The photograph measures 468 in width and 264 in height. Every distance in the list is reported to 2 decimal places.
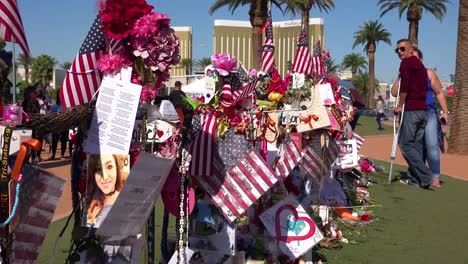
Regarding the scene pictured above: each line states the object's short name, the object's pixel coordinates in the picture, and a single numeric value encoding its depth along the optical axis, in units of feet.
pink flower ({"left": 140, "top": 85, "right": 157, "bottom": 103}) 10.14
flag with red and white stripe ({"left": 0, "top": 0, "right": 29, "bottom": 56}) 8.86
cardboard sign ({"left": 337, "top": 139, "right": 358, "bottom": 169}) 21.47
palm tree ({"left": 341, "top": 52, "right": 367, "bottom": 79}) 278.26
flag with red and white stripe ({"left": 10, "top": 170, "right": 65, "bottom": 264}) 8.43
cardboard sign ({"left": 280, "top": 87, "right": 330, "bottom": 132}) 15.76
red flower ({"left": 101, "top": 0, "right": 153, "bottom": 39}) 9.64
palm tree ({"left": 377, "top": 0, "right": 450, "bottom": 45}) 134.31
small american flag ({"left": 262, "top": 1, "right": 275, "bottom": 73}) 18.26
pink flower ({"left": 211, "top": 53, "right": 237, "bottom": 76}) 12.41
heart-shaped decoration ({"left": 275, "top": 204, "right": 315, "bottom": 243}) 14.49
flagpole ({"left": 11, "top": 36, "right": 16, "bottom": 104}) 9.17
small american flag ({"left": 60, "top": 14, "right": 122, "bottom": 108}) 9.73
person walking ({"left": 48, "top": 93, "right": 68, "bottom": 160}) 39.38
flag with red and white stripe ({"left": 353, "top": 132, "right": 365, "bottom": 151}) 24.54
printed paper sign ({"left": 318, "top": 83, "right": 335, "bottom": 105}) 16.55
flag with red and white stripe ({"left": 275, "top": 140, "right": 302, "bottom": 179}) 15.33
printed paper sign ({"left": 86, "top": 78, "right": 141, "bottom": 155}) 9.59
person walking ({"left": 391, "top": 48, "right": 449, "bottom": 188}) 29.37
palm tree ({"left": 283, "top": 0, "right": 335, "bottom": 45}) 113.70
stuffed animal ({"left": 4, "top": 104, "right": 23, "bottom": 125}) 8.25
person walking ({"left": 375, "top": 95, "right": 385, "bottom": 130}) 98.63
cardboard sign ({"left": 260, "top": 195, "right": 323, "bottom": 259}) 14.44
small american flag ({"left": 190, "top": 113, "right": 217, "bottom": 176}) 12.11
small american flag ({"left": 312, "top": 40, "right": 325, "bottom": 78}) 19.82
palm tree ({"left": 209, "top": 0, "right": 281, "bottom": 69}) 80.33
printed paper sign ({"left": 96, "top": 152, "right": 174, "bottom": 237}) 9.34
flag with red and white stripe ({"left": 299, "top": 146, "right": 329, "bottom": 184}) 16.84
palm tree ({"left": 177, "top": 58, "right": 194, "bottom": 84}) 255.50
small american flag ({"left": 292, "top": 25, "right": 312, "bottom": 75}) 19.11
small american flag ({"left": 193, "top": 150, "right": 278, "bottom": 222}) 12.53
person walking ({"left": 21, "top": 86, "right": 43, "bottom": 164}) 32.35
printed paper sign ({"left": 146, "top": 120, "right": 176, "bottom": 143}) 10.21
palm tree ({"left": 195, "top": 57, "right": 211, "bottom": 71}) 233.96
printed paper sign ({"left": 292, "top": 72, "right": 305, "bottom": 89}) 16.58
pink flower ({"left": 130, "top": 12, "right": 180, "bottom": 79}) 9.91
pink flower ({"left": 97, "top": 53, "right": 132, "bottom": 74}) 9.77
